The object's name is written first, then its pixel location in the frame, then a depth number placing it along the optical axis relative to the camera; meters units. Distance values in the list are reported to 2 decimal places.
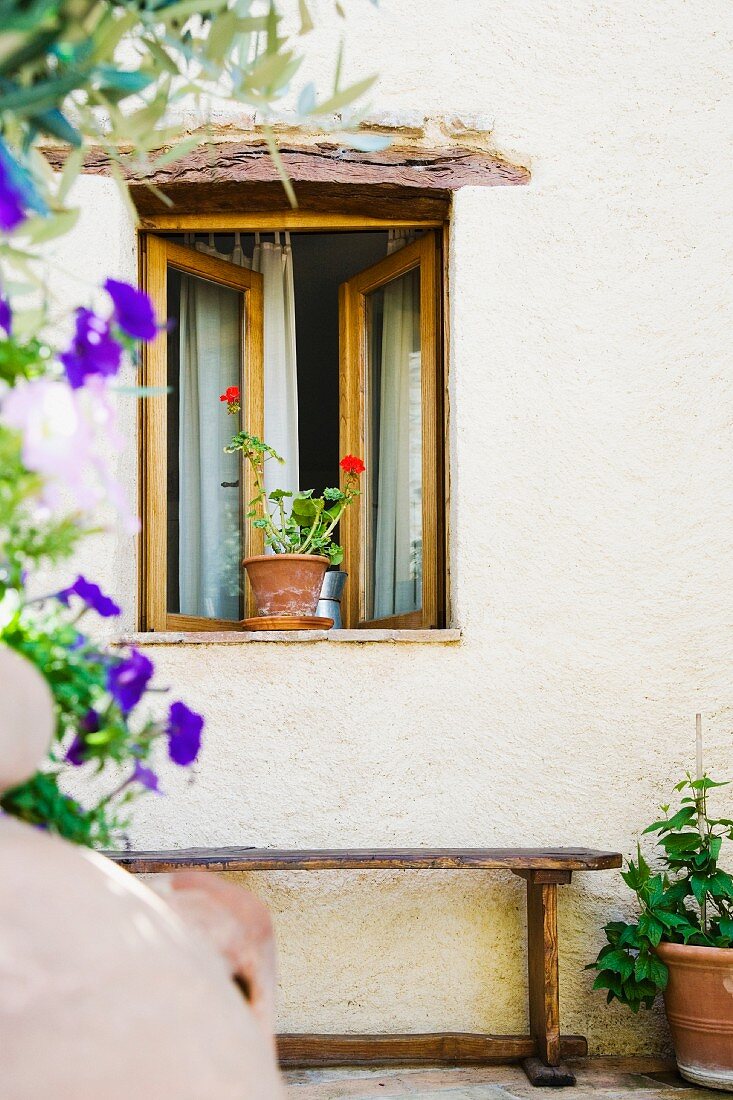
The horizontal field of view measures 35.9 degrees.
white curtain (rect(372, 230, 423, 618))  4.24
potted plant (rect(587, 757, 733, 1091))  3.29
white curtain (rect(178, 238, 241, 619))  4.31
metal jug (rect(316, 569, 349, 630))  4.34
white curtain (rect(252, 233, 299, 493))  4.42
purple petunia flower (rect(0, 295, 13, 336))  1.17
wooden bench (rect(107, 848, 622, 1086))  3.24
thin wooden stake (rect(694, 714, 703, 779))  3.62
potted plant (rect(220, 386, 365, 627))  3.99
